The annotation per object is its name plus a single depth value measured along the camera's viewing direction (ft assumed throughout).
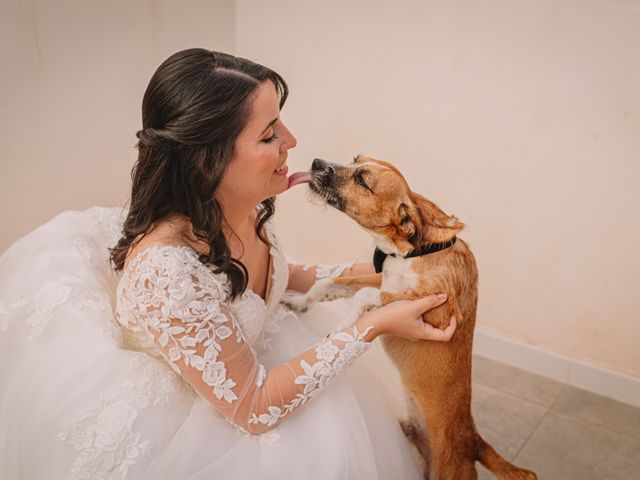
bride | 4.27
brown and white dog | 5.02
